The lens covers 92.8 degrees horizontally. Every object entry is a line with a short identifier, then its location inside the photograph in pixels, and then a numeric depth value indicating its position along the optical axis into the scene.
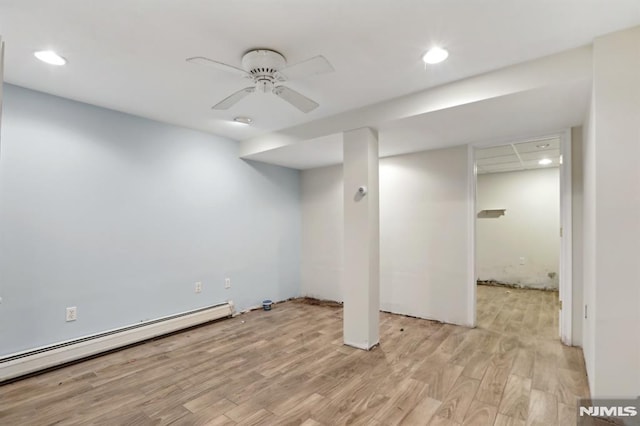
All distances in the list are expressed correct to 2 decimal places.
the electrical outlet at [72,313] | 2.79
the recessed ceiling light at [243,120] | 3.37
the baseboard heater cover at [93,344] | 2.47
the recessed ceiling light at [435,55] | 2.07
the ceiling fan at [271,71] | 1.91
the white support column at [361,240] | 2.95
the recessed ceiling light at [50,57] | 2.10
